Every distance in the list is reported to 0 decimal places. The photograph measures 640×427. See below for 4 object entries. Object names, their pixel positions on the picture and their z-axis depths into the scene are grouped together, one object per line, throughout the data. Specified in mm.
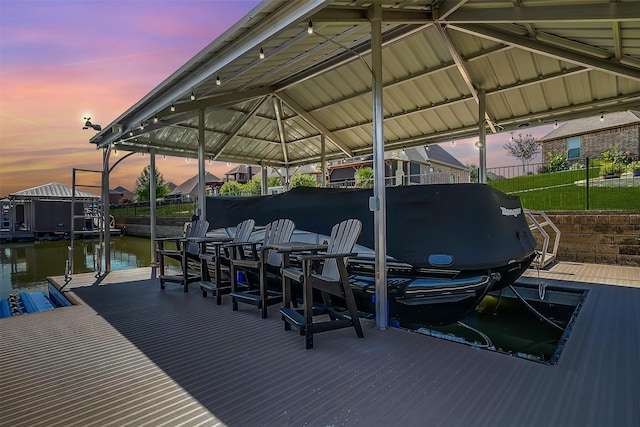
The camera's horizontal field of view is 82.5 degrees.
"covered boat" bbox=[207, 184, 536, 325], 3426
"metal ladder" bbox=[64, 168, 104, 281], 6605
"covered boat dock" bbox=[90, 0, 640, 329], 3551
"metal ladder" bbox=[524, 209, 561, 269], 6453
